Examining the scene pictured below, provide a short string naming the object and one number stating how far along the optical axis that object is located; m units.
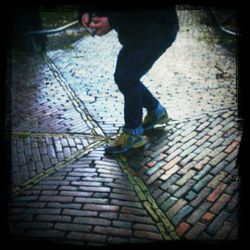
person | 2.95
